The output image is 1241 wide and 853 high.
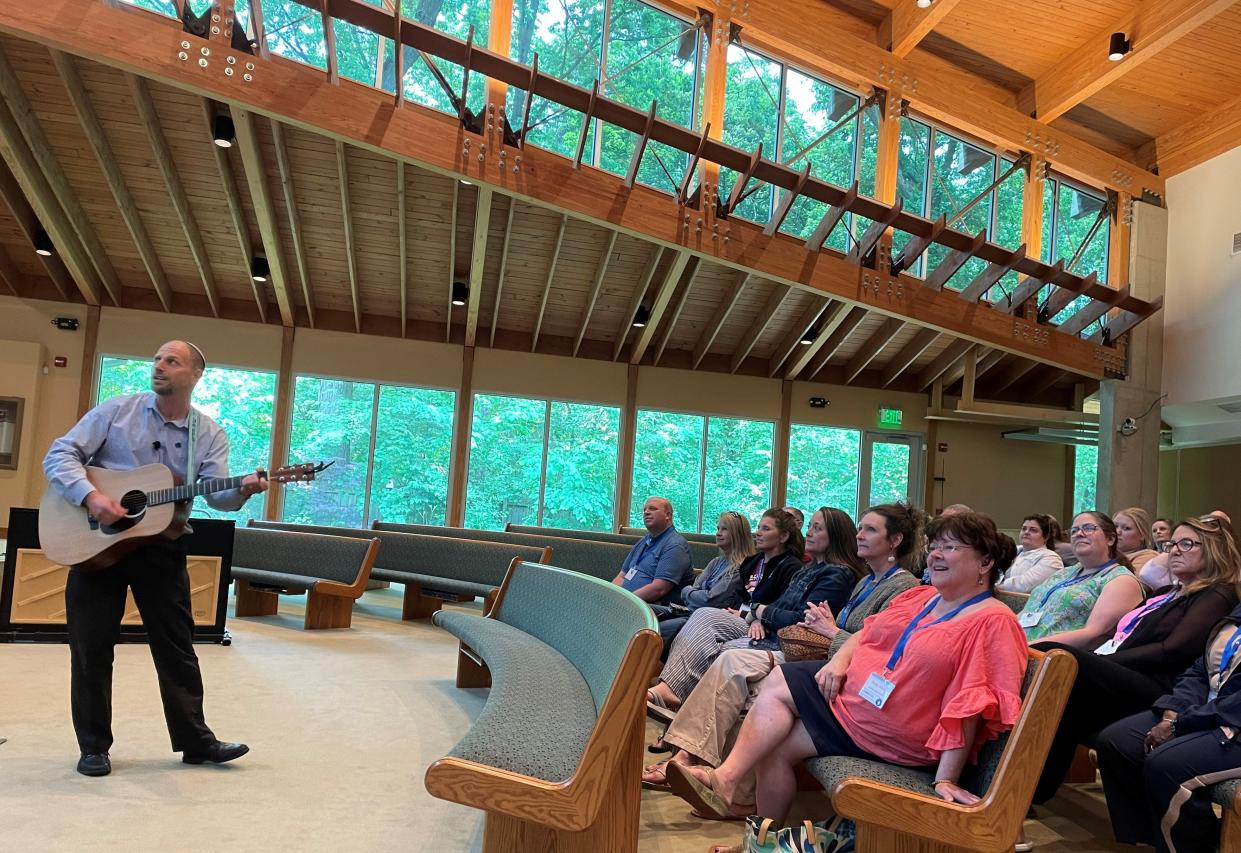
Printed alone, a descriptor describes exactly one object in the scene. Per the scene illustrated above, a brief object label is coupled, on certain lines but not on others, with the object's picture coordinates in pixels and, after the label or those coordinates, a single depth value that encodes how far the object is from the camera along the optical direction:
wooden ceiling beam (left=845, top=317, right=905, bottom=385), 11.80
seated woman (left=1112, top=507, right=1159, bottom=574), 4.83
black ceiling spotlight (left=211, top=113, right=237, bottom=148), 7.79
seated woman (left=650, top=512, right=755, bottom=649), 4.66
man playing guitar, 3.08
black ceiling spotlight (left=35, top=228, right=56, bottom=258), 9.57
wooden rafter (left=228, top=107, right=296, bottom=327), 7.71
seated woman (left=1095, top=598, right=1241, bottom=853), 2.34
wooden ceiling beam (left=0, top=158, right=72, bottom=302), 8.86
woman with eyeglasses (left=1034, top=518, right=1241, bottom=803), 2.94
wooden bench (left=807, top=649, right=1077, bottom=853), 2.18
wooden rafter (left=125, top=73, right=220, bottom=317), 7.65
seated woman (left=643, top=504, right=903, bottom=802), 3.17
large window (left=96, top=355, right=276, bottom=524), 11.32
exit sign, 13.59
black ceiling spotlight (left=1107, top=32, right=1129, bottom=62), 8.84
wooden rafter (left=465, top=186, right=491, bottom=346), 8.48
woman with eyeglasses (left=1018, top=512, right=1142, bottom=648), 3.61
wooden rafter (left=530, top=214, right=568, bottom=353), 9.53
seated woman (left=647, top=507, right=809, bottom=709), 3.94
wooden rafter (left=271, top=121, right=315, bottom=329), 8.17
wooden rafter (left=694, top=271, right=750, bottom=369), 10.65
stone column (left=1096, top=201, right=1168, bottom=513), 10.56
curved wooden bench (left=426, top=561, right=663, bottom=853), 2.14
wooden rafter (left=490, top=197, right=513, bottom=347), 9.35
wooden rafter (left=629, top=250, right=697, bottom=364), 9.60
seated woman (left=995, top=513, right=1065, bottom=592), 4.95
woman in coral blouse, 2.36
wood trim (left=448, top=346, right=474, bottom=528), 11.76
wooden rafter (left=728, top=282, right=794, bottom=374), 11.02
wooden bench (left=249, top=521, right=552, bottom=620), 6.68
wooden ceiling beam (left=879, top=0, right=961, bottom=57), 8.59
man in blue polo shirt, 5.30
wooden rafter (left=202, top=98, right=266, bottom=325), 7.91
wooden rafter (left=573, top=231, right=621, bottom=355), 9.76
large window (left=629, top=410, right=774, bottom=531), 12.66
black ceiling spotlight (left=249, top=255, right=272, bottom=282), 9.98
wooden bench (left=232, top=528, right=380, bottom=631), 6.27
